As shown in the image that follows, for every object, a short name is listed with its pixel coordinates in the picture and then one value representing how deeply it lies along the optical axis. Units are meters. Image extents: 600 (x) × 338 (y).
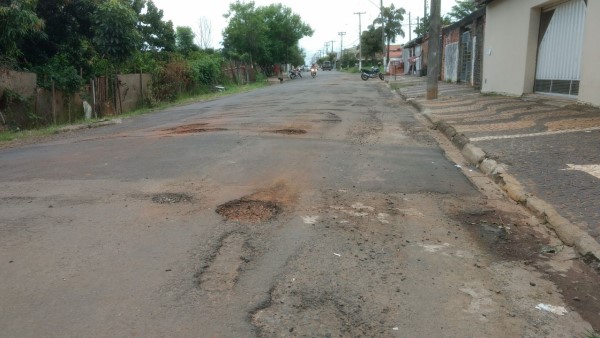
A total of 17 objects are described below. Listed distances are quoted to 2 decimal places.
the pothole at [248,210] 4.69
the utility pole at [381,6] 47.58
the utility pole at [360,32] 74.92
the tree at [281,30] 56.25
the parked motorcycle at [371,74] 41.72
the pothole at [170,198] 5.22
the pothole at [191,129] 10.49
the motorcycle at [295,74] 58.22
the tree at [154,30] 30.29
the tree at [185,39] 37.65
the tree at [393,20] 76.29
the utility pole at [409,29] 71.65
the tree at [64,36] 16.72
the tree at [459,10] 57.03
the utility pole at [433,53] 17.66
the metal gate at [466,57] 25.39
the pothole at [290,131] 9.78
